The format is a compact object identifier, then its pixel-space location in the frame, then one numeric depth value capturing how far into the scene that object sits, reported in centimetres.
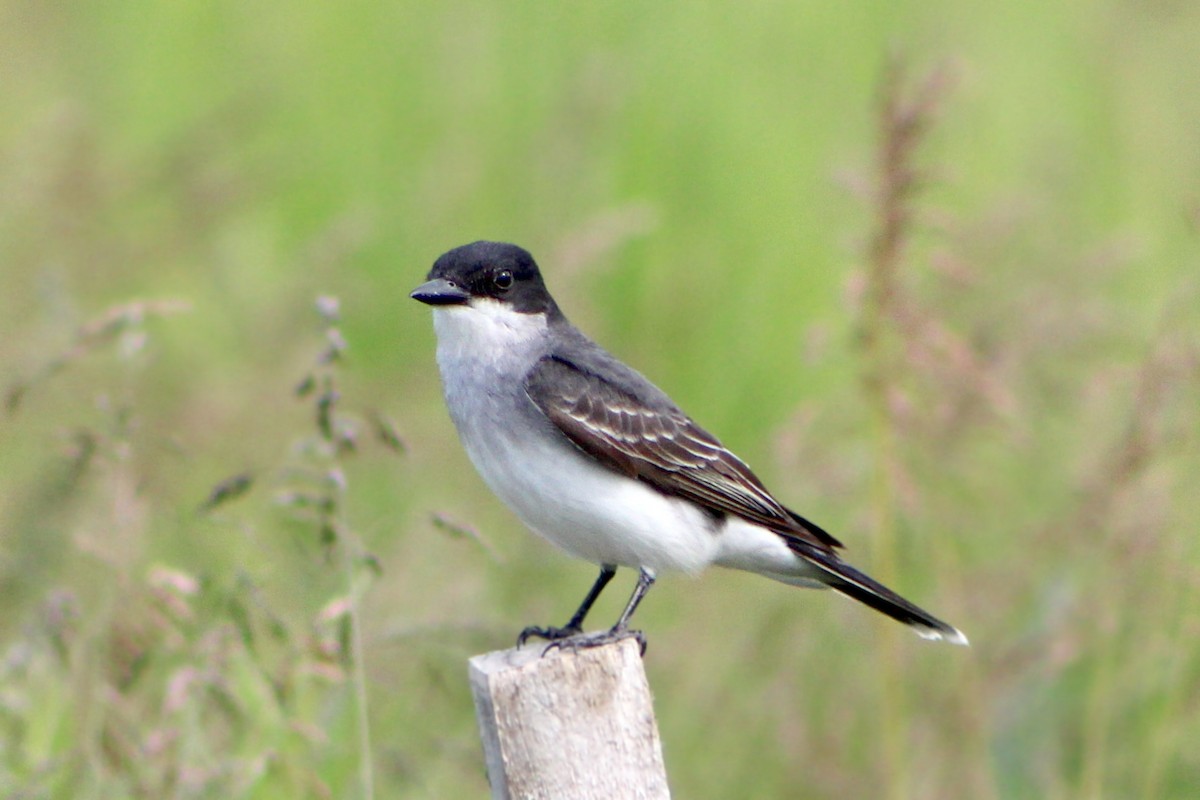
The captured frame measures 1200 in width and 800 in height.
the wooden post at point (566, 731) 595
